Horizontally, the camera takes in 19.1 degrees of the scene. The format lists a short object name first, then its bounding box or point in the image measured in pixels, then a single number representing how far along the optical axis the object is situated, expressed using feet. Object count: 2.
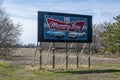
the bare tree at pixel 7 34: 212.23
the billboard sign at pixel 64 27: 91.56
